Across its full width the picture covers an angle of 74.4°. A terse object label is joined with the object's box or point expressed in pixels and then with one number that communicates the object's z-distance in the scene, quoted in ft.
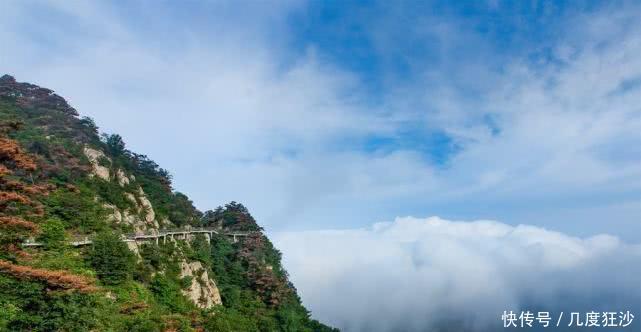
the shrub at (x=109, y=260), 104.53
